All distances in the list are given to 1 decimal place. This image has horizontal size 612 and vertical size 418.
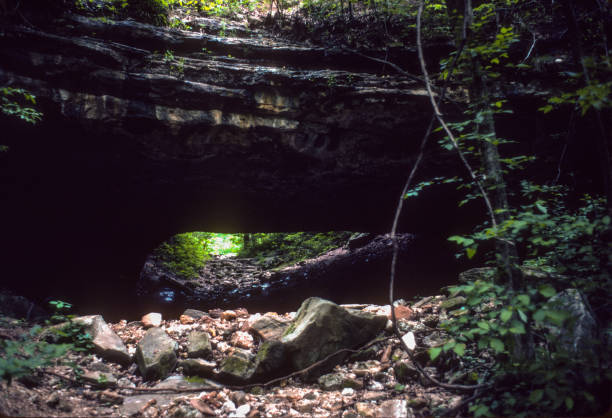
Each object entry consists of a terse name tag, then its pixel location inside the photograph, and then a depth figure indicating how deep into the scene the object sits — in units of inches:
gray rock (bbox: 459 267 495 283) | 173.6
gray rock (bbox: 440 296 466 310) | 162.5
